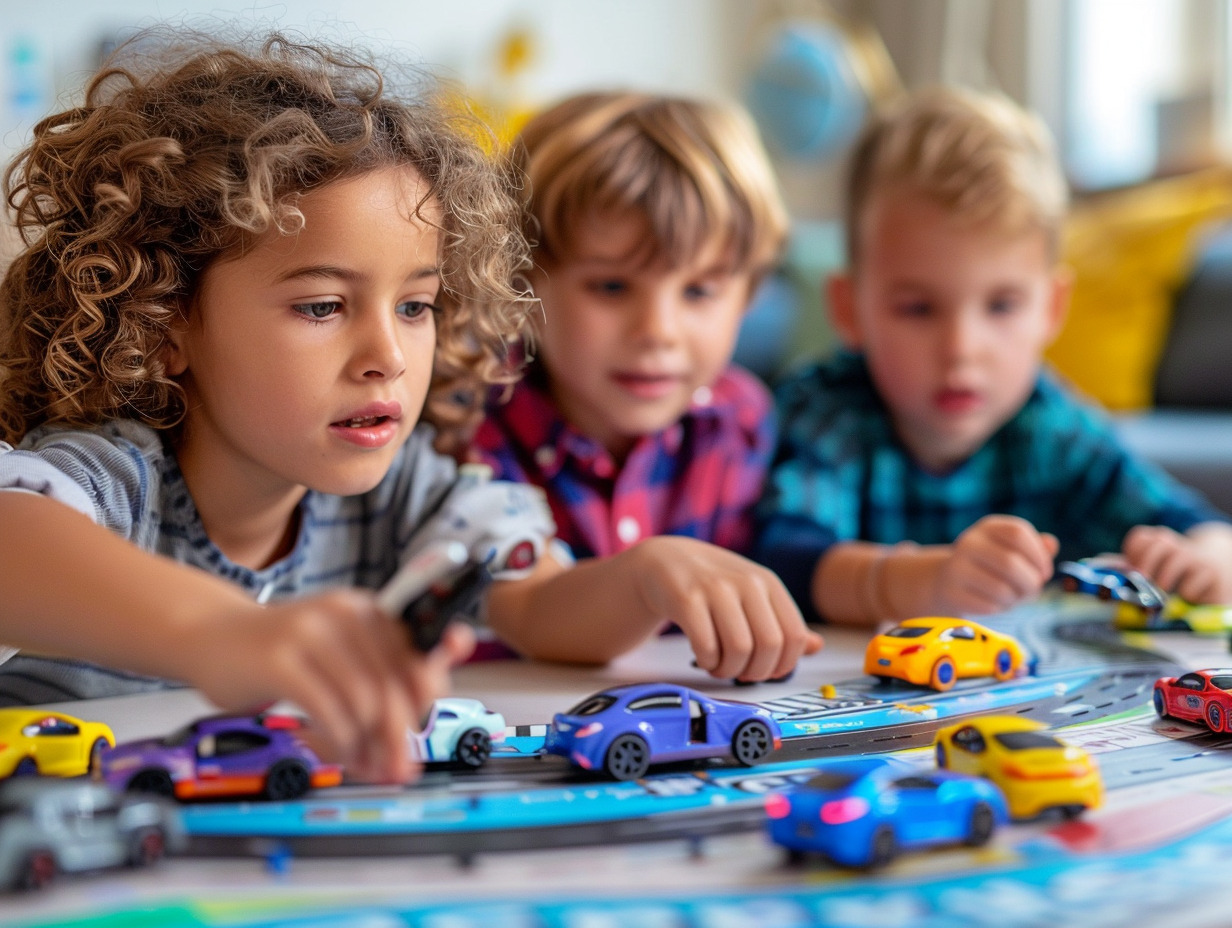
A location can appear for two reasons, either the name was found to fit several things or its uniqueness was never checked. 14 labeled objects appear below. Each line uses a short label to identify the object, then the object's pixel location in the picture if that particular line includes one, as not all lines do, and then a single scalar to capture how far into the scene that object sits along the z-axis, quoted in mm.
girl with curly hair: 741
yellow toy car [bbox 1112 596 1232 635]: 1029
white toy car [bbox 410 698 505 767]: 655
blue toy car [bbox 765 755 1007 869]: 507
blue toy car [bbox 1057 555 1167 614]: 947
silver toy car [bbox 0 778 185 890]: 479
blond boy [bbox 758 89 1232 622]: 1277
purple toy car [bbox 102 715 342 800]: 587
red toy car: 703
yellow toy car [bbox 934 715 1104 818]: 561
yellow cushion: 2426
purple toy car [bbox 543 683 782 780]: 634
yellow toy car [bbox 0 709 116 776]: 616
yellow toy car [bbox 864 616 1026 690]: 831
